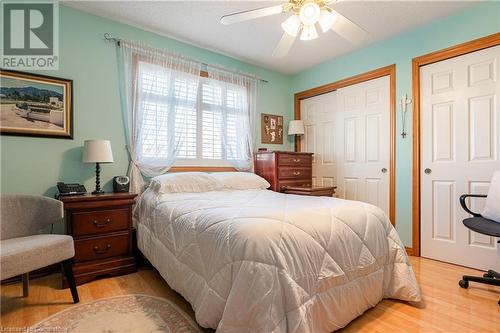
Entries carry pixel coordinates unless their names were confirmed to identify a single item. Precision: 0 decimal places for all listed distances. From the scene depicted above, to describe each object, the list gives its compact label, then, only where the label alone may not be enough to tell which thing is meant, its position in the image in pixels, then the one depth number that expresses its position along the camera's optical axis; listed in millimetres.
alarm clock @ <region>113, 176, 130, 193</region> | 2600
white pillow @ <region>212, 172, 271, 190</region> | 2952
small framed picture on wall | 3982
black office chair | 1861
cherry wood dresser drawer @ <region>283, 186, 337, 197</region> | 3256
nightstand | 2115
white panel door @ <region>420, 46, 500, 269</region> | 2418
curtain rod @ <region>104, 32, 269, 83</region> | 2672
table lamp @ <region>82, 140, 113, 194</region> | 2303
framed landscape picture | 2201
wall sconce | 2957
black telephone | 2244
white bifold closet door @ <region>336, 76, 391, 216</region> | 3182
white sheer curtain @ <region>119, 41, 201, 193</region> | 2768
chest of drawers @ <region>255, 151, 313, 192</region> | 3453
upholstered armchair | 1540
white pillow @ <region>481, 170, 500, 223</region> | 2068
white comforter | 1164
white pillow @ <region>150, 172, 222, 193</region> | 2526
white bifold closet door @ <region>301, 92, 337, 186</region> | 3805
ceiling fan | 1655
